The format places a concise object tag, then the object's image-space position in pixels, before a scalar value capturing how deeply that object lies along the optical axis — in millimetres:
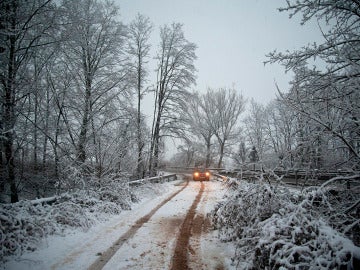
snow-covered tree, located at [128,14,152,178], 21891
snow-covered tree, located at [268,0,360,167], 4754
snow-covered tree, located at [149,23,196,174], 24016
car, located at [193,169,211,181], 28953
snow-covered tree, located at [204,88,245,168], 40031
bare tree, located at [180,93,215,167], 39438
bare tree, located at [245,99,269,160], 38556
